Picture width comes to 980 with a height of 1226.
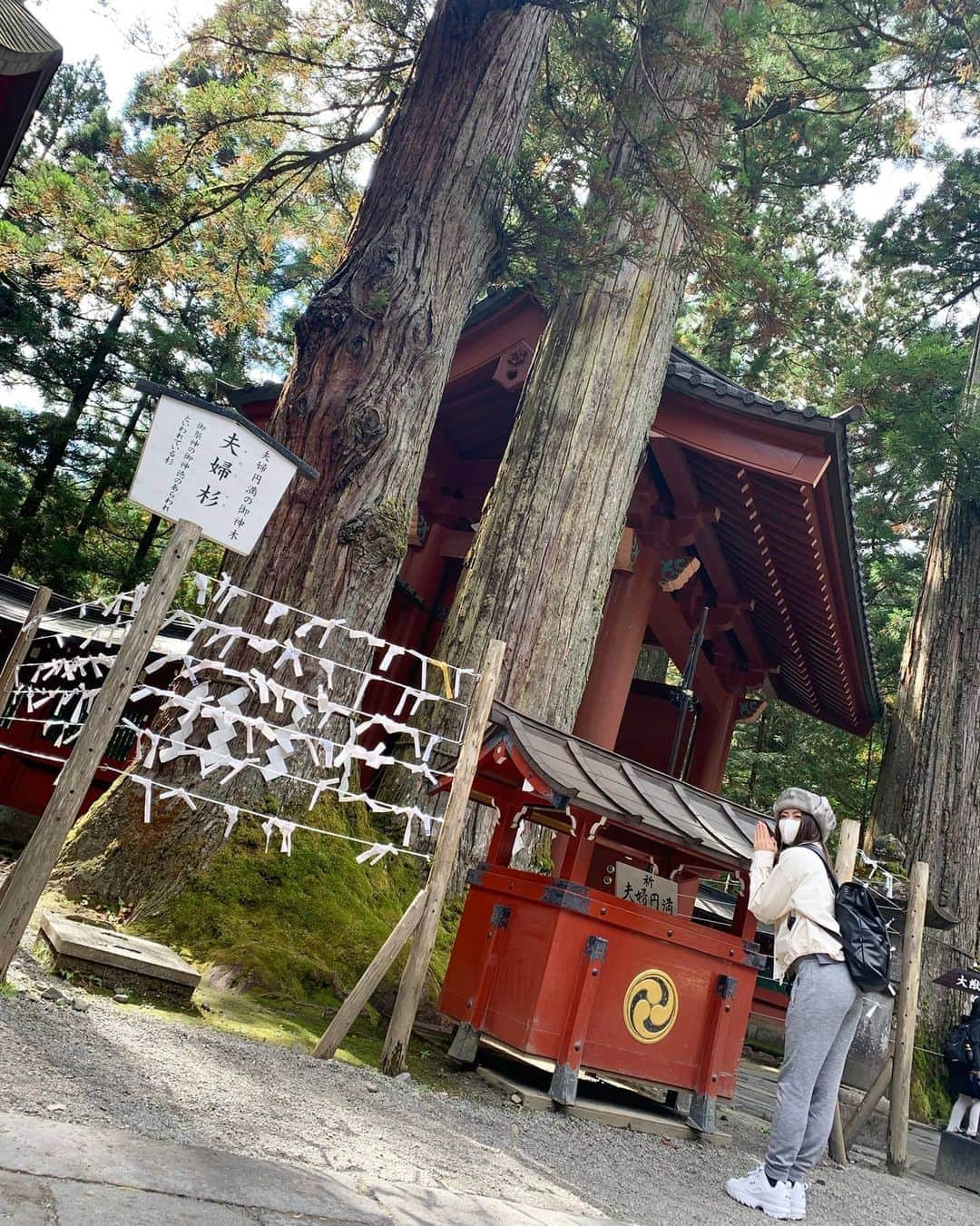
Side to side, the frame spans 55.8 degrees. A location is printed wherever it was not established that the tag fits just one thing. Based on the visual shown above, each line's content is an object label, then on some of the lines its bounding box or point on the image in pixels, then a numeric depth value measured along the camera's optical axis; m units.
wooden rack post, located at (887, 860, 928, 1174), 5.08
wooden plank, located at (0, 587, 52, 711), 5.07
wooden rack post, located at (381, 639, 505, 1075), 3.86
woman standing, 3.50
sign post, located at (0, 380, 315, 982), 3.41
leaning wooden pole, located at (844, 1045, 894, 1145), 5.27
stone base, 3.77
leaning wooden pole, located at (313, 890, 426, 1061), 3.75
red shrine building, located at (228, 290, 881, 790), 7.15
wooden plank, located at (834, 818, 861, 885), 5.50
